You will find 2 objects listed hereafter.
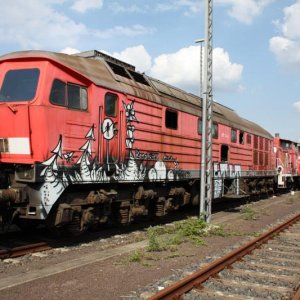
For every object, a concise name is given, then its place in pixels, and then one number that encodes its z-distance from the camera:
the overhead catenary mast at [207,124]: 12.17
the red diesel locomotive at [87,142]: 8.52
